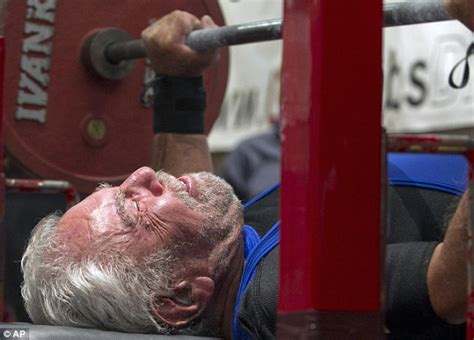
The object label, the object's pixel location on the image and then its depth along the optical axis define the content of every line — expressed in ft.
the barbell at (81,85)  8.58
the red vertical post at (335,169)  5.77
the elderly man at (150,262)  7.27
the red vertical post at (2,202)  7.00
